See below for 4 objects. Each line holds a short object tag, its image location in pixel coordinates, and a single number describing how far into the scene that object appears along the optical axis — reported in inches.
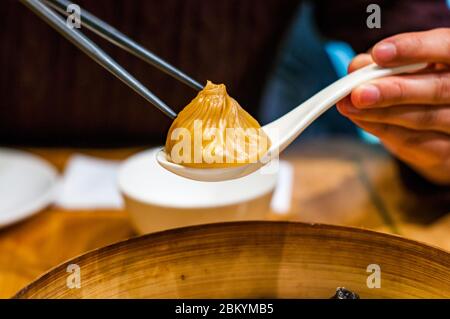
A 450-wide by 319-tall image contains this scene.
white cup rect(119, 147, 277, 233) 17.1
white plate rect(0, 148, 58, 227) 19.7
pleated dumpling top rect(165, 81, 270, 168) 14.0
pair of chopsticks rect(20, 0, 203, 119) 13.5
